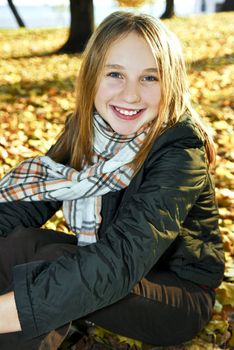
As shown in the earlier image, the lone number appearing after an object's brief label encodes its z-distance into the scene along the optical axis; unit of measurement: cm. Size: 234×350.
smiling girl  150
